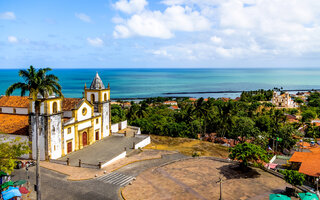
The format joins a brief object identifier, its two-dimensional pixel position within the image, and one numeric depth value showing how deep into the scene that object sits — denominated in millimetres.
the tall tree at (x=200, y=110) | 50531
